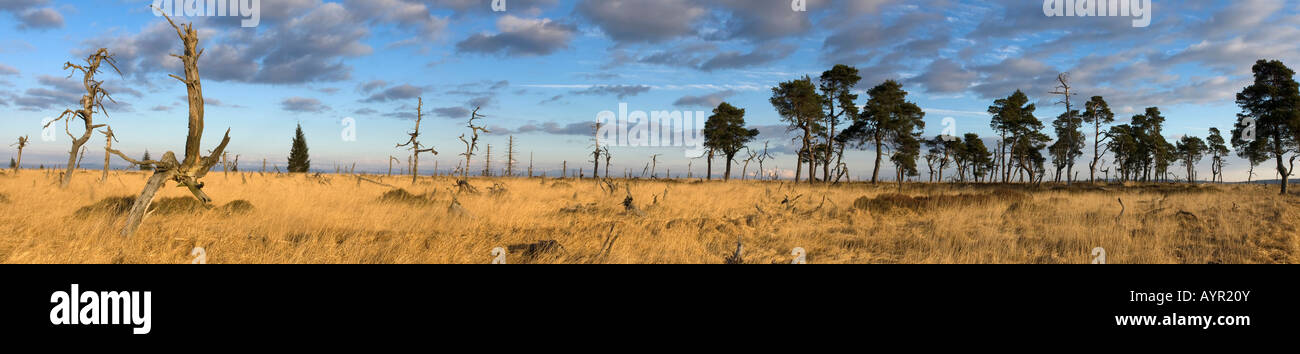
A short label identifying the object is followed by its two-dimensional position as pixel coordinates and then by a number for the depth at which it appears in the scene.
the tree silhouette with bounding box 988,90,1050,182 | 50.88
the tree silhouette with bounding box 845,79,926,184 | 45.12
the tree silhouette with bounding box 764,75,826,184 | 44.47
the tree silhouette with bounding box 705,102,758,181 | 58.53
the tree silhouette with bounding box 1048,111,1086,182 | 38.91
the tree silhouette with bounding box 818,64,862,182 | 45.22
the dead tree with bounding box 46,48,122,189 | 19.83
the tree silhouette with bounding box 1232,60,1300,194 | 28.25
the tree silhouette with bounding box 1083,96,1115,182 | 45.80
